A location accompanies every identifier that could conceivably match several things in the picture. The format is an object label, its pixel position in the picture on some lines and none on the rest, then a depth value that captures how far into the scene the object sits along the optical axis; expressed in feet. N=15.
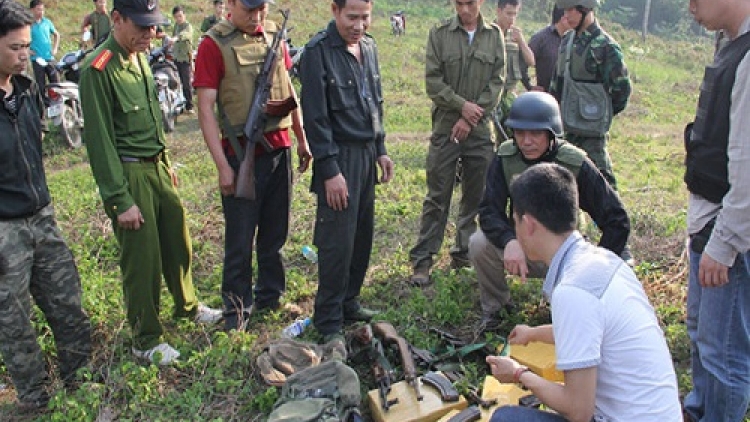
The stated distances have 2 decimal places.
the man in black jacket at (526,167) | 12.32
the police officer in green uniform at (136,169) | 11.62
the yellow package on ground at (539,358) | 11.08
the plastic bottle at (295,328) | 13.70
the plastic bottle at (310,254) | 17.87
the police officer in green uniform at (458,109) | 16.12
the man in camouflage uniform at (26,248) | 10.65
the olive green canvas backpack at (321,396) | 10.27
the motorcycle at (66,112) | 29.84
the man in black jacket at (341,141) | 12.65
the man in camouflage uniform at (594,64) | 16.57
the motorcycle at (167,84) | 34.86
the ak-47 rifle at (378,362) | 11.12
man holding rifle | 12.82
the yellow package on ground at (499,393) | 10.89
